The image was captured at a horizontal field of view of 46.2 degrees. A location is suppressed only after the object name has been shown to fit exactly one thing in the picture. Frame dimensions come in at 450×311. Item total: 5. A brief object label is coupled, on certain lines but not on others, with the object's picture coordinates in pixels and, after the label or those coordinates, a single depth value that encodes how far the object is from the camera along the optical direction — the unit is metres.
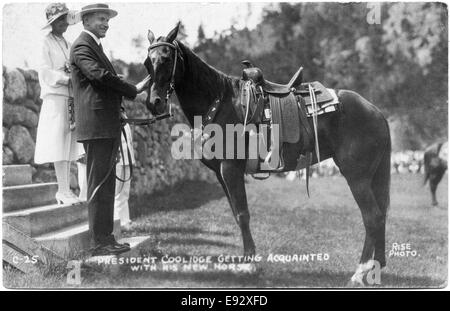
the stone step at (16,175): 5.28
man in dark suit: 4.89
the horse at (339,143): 5.01
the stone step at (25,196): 5.20
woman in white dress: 5.26
